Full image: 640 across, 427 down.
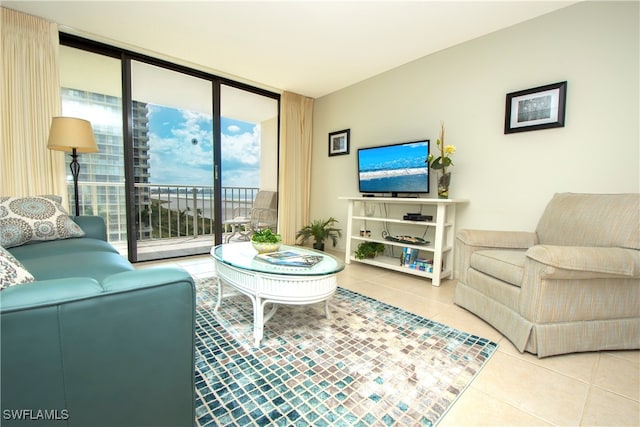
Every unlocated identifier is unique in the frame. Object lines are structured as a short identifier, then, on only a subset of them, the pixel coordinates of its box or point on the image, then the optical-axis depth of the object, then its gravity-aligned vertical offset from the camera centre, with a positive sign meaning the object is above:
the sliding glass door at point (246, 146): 3.88 +0.78
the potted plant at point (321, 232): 3.85 -0.47
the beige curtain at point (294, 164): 4.14 +0.53
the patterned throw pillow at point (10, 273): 0.74 -0.21
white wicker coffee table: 1.52 -0.47
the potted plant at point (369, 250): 3.21 -0.58
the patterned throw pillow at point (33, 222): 1.72 -0.17
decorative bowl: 1.97 -0.34
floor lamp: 2.29 +0.51
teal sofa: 0.56 -0.35
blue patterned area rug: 1.08 -0.81
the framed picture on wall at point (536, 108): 2.17 +0.75
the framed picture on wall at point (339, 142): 3.87 +0.80
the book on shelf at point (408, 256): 2.85 -0.57
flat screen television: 2.85 +0.34
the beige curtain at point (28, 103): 2.34 +0.80
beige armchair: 1.40 -0.47
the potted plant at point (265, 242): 1.97 -0.31
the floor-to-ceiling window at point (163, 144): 3.02 +0.69
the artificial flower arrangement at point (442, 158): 2.59 +0.39
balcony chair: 4.30 -0.30
